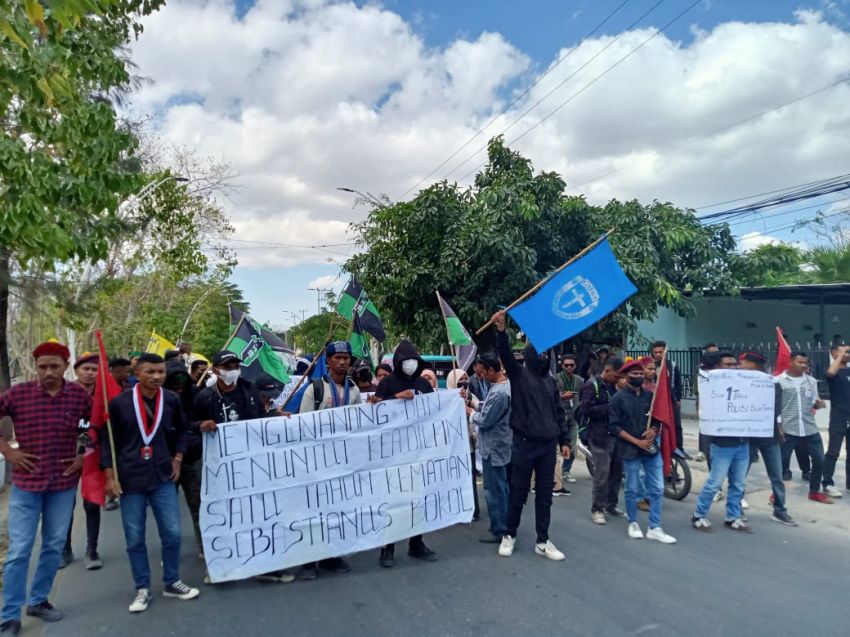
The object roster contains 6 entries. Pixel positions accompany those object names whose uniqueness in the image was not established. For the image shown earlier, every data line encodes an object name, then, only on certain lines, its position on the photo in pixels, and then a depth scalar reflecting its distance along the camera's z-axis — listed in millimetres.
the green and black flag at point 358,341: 7441
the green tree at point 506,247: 12656
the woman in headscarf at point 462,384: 7075
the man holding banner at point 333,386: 5699
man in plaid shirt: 4164
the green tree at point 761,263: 14781
